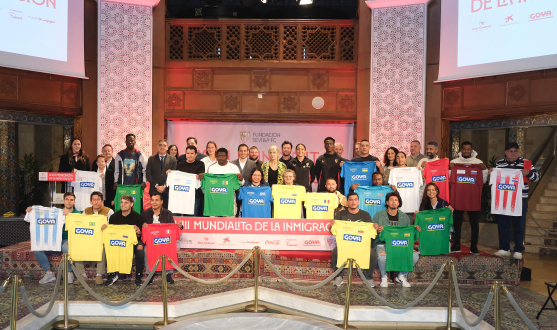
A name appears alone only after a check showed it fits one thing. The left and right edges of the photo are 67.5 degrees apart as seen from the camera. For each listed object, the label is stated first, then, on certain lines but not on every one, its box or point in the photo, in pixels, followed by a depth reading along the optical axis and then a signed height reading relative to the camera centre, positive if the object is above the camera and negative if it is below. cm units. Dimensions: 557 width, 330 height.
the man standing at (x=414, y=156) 736 +7
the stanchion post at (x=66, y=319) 514 -206
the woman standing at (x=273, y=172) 713 -23
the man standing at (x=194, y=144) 771 +26
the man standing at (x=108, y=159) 752 -5
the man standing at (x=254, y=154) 741 +8
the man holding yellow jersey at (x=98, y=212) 624 -88
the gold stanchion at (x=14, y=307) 416 -152
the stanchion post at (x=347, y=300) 500 -172
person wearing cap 666 -94
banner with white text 659 -119
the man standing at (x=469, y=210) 682 -81
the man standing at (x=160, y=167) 720 -17
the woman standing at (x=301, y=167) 729 -15
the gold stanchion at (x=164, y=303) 514 -182
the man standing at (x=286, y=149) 736 +17
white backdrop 1005 +60
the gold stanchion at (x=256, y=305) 572 -205
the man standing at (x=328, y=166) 736 -12
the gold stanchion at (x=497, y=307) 404 -143
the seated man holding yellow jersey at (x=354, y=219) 616 -90
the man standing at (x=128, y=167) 743 -18
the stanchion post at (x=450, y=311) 521 -190
